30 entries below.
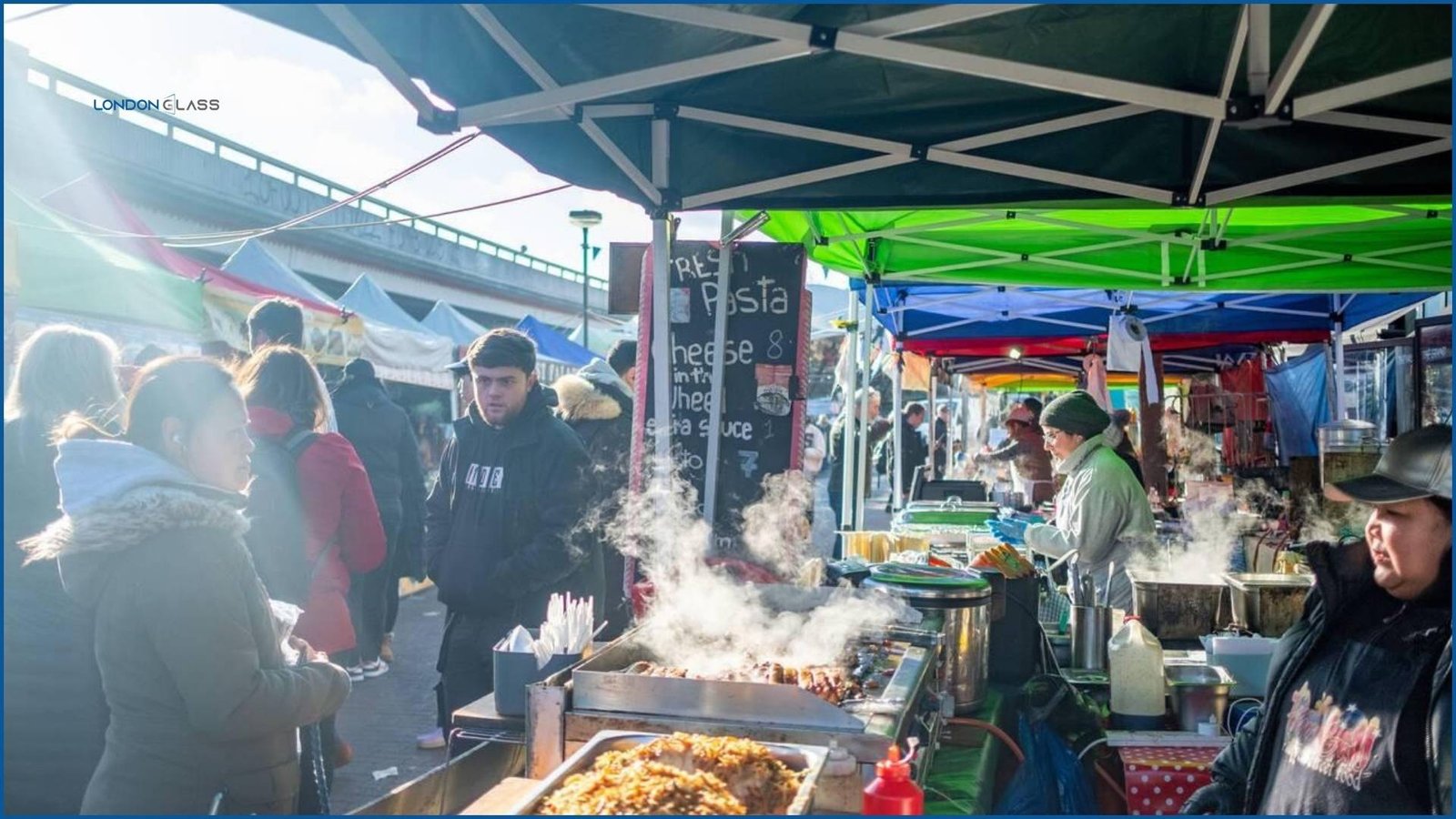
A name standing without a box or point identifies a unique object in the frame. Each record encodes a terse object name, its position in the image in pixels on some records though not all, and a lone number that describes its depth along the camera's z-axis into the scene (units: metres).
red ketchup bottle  1.55
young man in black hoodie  3.86
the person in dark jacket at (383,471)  5.95
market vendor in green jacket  4.68
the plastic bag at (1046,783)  3.08
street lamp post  15.75
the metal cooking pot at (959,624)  3.15
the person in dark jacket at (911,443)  13.61
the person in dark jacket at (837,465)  12.20
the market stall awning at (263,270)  9.74
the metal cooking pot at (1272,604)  3.76
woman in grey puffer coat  2.17
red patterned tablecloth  2.86
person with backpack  3.79
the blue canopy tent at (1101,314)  8.60
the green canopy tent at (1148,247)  5.87
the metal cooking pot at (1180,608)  4.02
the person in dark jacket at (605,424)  5.34
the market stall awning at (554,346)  14.45
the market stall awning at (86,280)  5.93
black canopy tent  2.38
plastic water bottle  3.22
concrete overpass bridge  12.87
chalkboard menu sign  4.40
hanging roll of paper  7.85
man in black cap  1.97
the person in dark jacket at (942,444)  17.48
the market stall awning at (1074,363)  12.98
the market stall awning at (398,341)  11.23
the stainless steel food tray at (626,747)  1.75
